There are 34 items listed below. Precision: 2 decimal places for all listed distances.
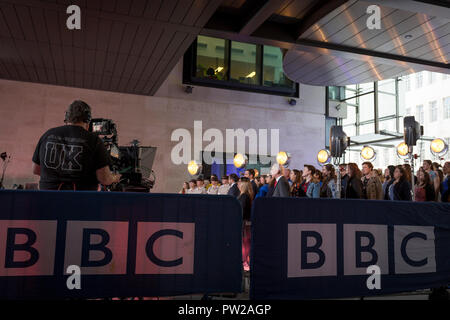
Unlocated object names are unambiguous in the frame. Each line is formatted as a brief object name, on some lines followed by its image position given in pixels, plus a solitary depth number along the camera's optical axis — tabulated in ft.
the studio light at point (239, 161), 43.57
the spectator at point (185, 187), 44.28
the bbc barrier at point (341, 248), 10.93
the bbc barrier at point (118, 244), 9.27
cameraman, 10.11
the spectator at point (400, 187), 24.31
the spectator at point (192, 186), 42.28
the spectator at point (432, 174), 25.49
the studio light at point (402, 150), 40.94
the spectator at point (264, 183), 30.73
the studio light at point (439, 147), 38.75
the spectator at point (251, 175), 34.24
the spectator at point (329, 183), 27.04
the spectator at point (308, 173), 28.81
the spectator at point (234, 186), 30.27
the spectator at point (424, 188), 25.10
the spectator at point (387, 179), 27.11
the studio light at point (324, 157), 45.46
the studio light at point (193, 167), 46.39
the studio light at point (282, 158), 44.03
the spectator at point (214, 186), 37.93
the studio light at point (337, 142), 27.25
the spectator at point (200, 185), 40.31
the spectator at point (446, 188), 23.26
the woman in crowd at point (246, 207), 21.97
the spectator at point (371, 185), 25.63
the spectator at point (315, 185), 27.50
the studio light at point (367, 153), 41.68
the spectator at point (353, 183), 24.61
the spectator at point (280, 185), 24.75
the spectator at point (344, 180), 25.74
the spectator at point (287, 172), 29.54
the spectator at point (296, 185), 28.17
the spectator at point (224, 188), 36.74
